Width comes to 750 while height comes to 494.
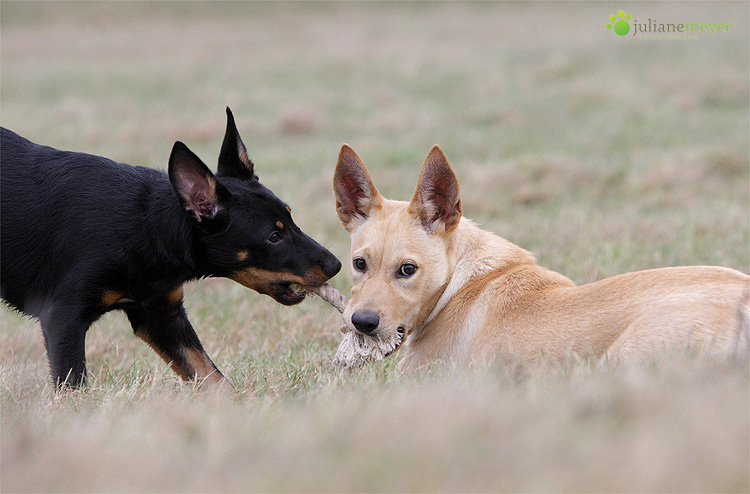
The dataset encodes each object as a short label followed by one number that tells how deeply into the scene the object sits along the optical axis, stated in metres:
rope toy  9.06
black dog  8.63
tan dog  7.52
